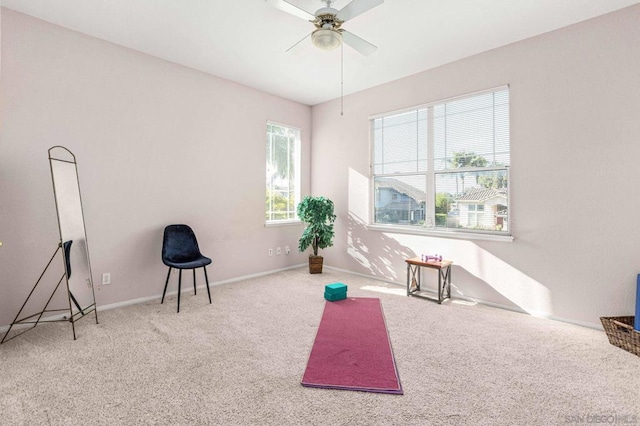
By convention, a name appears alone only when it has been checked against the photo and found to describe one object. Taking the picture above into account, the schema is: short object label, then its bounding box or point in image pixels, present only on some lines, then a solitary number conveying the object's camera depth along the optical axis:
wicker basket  2.42
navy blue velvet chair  3.53
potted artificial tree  4.90
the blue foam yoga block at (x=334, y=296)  3.71
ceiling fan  2.29
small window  5.09
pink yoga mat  2.04
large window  3.57
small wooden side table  3.63
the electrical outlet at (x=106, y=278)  3.38
